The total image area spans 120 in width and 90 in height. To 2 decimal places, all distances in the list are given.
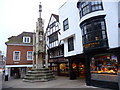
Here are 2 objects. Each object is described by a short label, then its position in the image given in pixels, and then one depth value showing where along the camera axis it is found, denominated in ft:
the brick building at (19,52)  58.09
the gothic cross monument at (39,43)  45.56
